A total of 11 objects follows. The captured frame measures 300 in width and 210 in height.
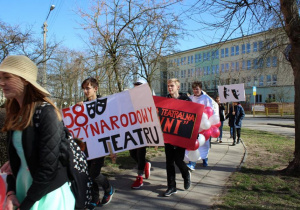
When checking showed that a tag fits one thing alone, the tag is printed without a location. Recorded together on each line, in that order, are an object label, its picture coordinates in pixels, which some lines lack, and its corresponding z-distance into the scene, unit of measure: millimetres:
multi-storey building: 52656
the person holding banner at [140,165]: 4637
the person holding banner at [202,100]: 5980
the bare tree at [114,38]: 8779
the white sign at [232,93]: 11781
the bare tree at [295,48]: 5105
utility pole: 11328
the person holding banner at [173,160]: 4285
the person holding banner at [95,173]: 3746
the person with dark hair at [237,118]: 9727
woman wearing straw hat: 1643
